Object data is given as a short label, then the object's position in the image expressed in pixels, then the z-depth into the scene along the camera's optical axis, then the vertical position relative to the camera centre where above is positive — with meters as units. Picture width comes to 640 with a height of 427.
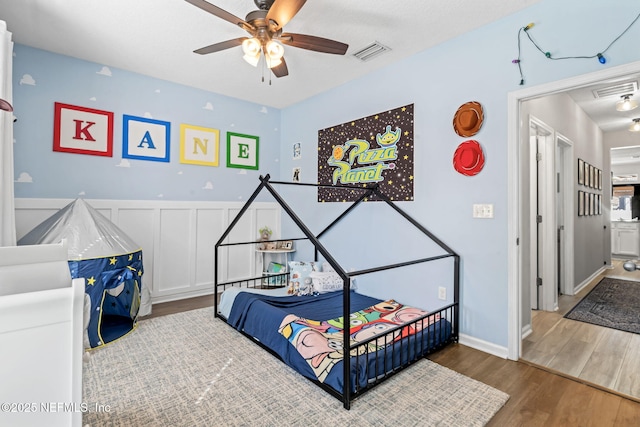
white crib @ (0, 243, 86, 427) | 0.62 -0.29
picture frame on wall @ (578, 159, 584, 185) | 4.12 +0.65
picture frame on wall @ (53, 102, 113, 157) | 3.04 +0.87
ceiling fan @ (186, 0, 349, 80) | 1.84 +1.23
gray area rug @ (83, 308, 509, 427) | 1.66 -1.04
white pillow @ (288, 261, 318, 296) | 3.24 -0.62
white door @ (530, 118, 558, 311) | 3.35 -0.07
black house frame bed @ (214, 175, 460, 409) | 1.78 -0.86
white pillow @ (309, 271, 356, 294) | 3.29 -0.66
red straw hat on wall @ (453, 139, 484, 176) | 2.48 +0.49
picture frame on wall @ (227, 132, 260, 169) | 4.17 +0.92
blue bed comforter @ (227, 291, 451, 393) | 1.89 -0.86
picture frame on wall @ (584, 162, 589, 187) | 4.37 +0.65
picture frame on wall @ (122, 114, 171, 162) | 3.41 +0.88
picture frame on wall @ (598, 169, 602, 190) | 5.07 +0.68
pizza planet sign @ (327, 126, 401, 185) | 3.15 +0.66
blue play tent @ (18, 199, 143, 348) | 2.44 -0.36
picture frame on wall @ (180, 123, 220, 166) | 3.79 +0.90
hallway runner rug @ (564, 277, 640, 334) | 3.01 -0.94
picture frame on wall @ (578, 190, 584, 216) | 4.11 +0.23
